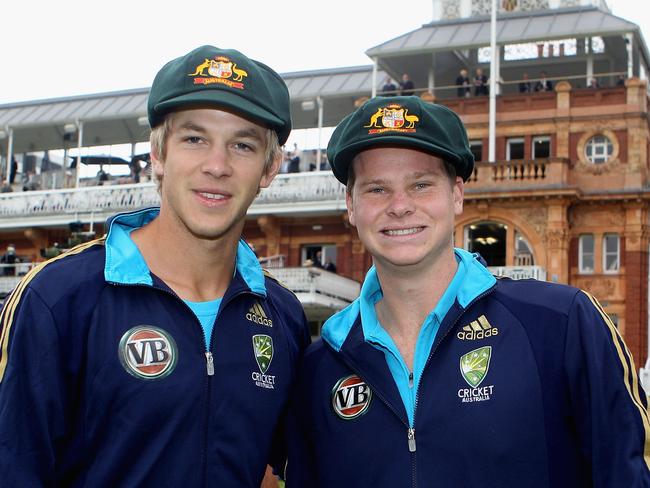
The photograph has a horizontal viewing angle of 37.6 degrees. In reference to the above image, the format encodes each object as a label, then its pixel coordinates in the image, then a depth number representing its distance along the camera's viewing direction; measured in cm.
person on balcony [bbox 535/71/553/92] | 3584
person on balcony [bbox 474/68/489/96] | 3606
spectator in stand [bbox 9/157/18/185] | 4378
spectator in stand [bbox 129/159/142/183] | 3881
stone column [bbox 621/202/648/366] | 3303
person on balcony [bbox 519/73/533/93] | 3588
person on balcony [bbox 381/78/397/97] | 3644
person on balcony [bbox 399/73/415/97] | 3631
